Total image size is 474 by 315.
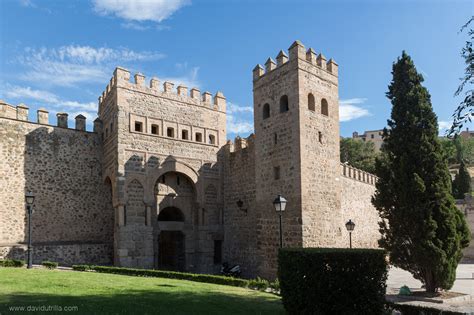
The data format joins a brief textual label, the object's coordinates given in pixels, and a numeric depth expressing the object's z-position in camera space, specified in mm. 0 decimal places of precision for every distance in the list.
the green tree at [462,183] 45812
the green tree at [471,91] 8023
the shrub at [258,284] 14164
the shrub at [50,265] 16625
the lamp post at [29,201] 15305
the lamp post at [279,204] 12822
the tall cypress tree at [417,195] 14617
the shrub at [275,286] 13927
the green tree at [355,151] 55188
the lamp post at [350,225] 18156
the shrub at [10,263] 15945
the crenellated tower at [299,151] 17750
